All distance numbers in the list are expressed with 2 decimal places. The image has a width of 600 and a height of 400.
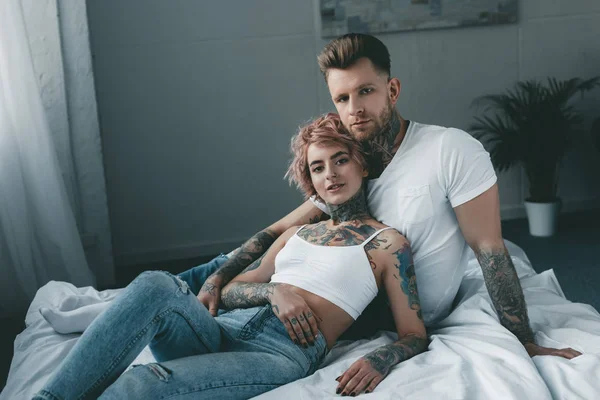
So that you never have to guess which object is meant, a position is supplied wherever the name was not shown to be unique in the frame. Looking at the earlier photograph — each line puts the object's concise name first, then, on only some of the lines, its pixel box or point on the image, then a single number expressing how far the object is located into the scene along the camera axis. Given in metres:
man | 1.83
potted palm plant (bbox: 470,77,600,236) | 4.04
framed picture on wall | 4.07
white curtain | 3.14
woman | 1.56
